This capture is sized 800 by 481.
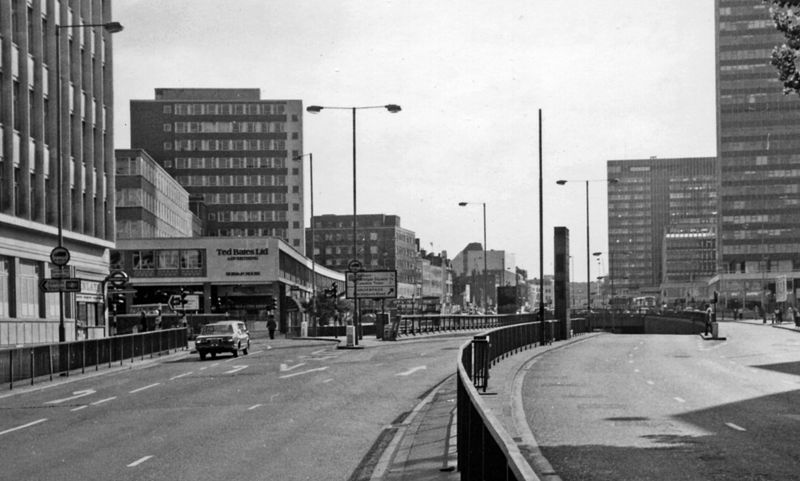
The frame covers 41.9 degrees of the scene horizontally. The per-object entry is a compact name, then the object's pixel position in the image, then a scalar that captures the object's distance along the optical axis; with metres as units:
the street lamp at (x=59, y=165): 37.81
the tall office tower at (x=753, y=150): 175.25
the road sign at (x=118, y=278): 50.75
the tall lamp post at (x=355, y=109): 51.47
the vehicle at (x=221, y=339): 41.91
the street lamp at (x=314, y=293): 88.06
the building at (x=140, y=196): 101.81
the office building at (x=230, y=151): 153.62
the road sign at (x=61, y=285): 35.94
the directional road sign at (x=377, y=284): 65.00
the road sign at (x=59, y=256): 36.38
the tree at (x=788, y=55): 17.81
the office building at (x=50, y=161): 45.34
